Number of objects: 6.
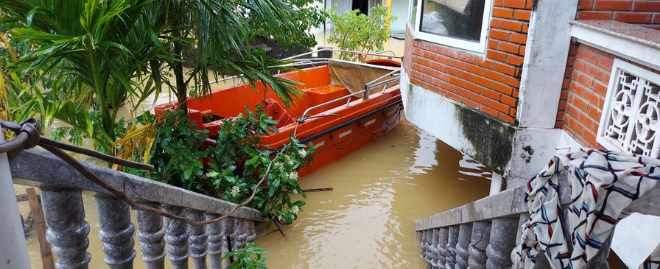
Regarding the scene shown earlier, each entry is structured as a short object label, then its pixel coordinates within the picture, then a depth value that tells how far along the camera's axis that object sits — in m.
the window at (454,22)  4.02
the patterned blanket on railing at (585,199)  1.15
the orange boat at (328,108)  6.21
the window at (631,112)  2.36
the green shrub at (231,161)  4.62
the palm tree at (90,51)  2.72
